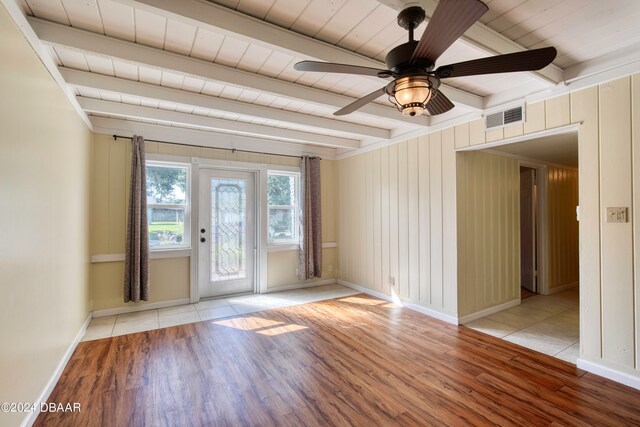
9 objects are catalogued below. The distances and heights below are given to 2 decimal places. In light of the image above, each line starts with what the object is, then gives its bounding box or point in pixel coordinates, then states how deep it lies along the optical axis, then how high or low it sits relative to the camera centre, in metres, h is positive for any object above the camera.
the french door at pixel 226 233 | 4.45 -0.25
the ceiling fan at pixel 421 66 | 1.36 +0.76
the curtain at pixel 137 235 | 3.76 -0.24
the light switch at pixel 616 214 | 2.27 +0.00
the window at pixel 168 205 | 4.10 +0.16
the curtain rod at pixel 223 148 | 3.81 +1.03
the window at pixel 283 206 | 5.05 +0.17
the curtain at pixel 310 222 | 5.07 -0.10
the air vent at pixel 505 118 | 2.89 +0.99
